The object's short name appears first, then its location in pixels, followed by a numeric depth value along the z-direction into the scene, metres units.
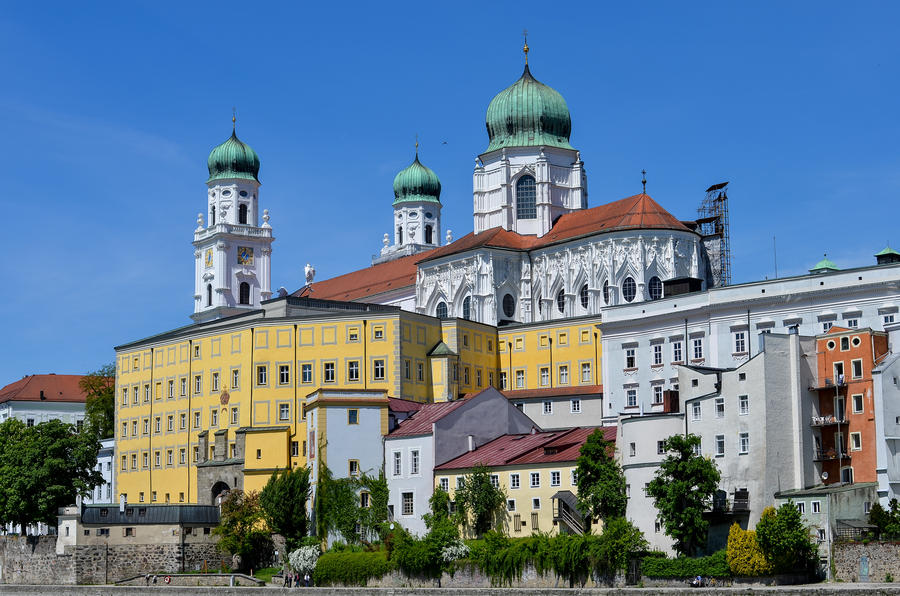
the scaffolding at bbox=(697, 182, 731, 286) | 131.36
